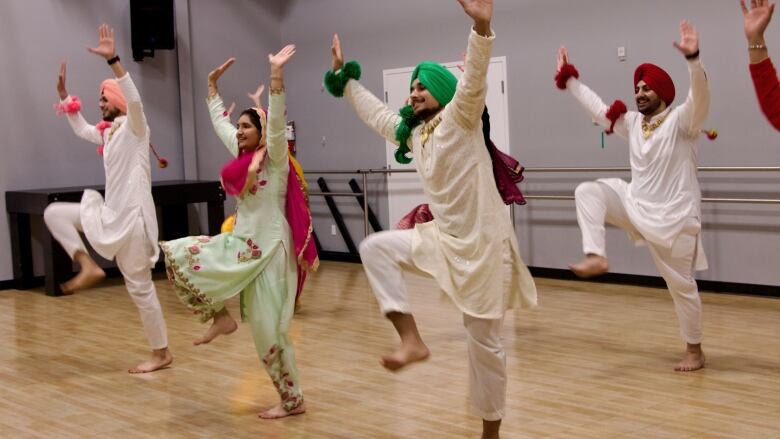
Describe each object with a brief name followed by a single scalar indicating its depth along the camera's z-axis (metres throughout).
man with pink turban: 5.58
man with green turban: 3.70
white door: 10.23
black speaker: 10.22
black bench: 9.06
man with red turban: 5.24
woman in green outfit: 4.61
